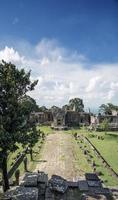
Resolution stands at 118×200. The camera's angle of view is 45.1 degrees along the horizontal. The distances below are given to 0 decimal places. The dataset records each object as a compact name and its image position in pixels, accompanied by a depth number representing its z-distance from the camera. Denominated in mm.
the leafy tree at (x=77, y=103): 65858
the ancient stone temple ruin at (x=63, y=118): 47181
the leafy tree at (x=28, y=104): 12536
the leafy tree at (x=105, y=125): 38513
